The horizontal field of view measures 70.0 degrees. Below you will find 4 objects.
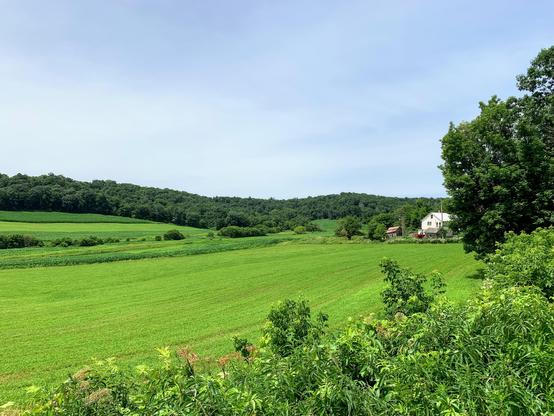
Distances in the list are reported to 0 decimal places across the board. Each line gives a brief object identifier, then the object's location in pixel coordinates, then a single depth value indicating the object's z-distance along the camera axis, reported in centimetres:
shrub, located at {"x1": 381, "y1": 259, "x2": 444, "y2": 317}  695
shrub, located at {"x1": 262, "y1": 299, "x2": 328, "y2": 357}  546
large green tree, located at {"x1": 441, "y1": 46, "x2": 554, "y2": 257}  2348
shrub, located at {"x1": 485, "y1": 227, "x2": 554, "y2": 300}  829
